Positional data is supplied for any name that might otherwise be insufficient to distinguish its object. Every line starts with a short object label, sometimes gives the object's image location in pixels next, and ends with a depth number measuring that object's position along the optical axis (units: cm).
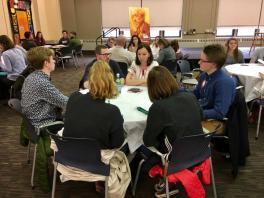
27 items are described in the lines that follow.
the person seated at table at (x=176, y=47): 592
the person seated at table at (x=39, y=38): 812
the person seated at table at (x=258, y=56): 461
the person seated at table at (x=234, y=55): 446
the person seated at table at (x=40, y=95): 211
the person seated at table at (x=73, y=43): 769
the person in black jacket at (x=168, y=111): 156
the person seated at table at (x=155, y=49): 612
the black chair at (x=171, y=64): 450
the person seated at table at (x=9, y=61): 422
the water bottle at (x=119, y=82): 265
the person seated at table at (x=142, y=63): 313
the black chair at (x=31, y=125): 204
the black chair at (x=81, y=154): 149
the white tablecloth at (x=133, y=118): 186
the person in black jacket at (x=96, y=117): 156
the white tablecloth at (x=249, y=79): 339
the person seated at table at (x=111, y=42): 676
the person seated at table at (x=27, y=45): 581
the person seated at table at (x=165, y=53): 502
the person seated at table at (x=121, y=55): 445
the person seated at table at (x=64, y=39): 889
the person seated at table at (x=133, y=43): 568
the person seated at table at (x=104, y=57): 315
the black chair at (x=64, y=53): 729
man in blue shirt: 212
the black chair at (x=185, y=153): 154
